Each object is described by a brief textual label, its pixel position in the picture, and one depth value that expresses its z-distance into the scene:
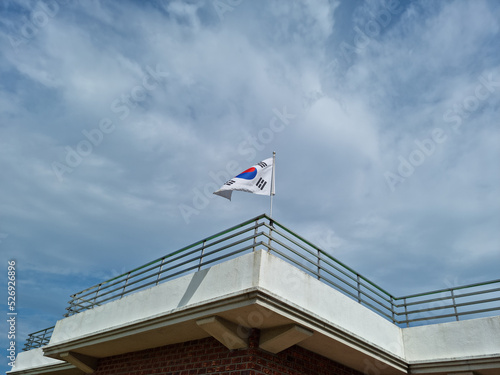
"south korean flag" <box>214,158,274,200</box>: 8.14
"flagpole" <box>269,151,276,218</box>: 8.35
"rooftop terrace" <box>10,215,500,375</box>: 6.83
